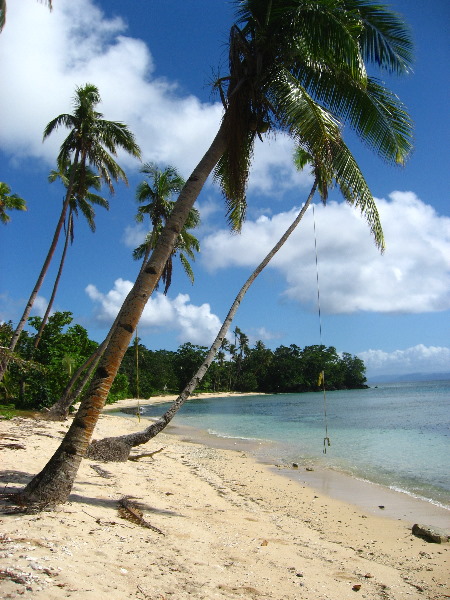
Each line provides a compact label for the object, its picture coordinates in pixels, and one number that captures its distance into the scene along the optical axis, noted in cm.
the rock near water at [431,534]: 664
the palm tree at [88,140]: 1585
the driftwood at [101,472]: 815
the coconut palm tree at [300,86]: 693
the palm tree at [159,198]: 1914
